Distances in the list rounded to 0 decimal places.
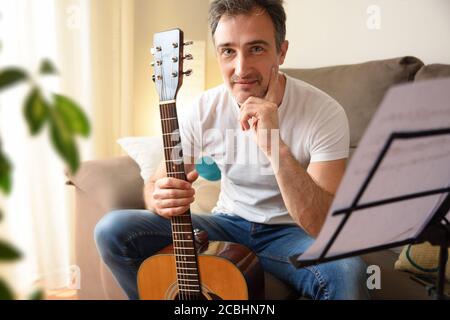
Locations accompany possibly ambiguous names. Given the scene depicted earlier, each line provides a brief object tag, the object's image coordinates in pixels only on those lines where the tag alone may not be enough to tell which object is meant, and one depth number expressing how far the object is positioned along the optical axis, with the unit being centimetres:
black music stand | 56
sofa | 150
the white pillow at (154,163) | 161
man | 101
